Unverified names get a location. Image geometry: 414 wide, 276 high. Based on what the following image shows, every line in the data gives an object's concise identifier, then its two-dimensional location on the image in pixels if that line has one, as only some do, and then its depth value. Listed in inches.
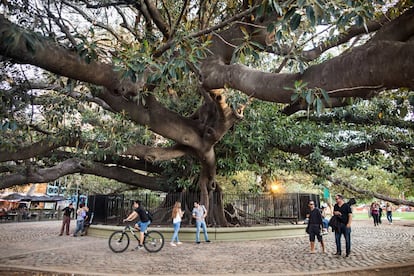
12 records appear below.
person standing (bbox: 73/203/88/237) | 559.2
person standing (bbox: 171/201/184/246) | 424.5
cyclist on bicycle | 377.4
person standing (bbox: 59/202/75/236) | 583.6
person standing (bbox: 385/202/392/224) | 968.3
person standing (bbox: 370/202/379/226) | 857.5
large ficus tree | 139.0
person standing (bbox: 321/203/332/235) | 604.0
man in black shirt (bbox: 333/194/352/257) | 337.1
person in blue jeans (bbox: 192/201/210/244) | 447.8
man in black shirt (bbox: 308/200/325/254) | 359.9
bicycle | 373.1
